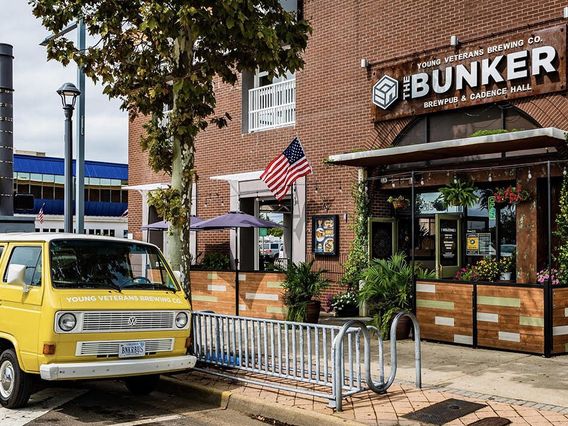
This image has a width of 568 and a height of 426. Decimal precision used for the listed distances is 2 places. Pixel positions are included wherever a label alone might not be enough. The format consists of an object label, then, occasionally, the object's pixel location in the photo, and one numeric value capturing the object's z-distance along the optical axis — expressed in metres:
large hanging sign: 12.12
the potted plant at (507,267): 12.30
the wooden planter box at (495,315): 10.20
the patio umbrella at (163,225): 18.84
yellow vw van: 7.15
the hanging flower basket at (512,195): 11.93
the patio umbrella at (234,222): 15.61
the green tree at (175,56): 9.59
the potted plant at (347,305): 14.96
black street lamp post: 14.45
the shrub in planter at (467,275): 11.98
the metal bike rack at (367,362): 7.00
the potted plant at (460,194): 12.78
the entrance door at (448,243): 14.04
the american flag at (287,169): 14.57
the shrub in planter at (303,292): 12.77
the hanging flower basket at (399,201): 14.73
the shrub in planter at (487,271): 12.21
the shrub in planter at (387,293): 11.60
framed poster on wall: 15.84
